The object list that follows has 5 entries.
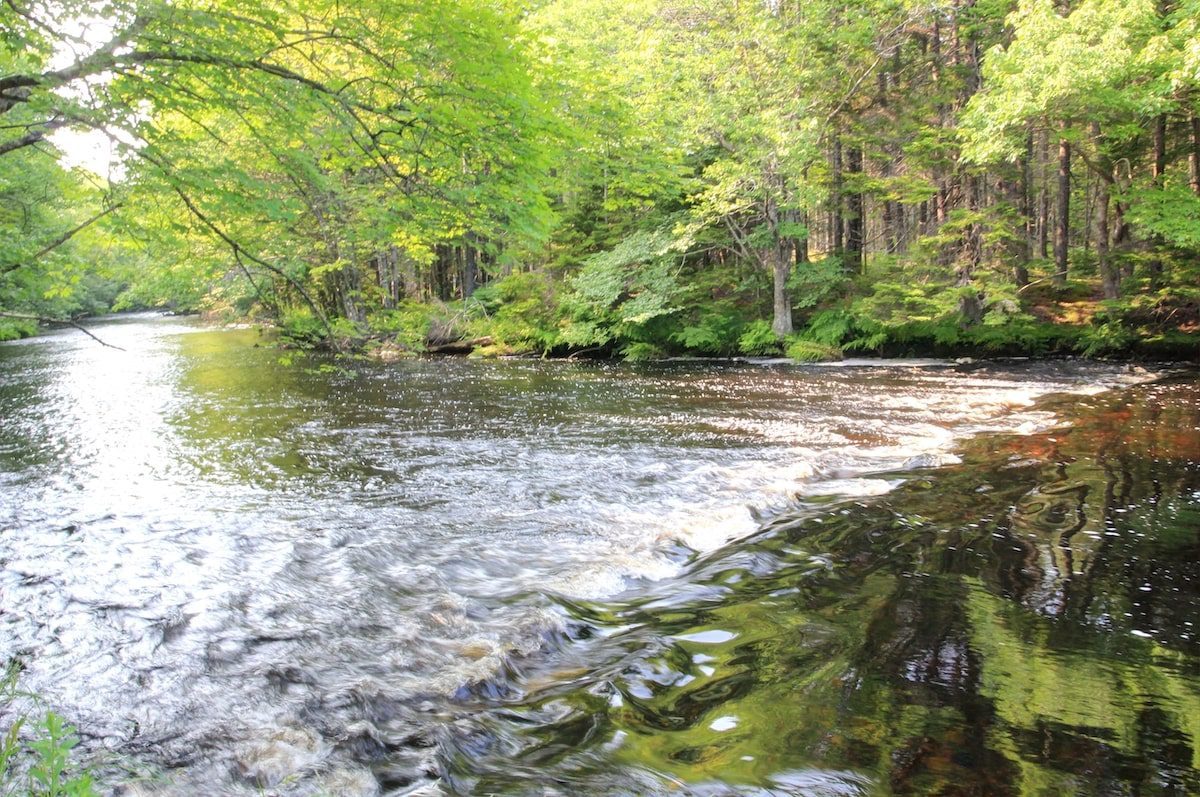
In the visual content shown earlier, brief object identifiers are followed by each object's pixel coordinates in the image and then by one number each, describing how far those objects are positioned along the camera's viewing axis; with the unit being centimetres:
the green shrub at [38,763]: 203
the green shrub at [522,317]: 2317
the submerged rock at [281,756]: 304
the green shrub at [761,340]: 2005
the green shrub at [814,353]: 1870
